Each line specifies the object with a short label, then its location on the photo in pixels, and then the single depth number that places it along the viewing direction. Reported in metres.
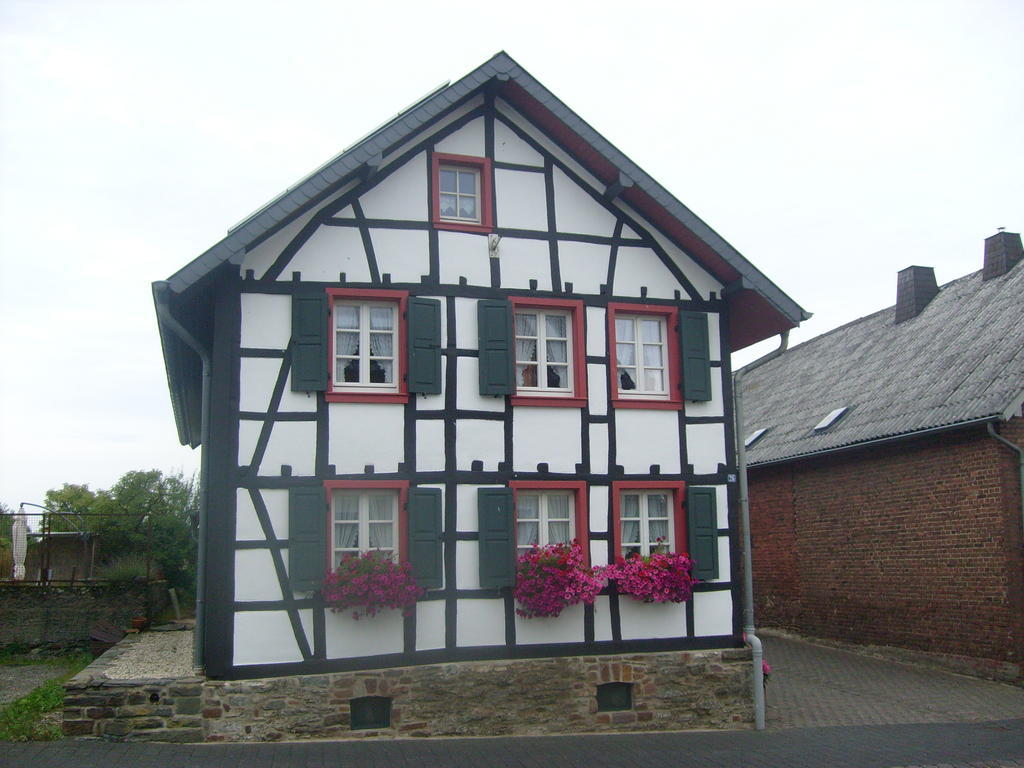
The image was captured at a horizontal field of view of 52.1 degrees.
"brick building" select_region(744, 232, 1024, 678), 15.03
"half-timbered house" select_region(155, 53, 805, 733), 11.44
